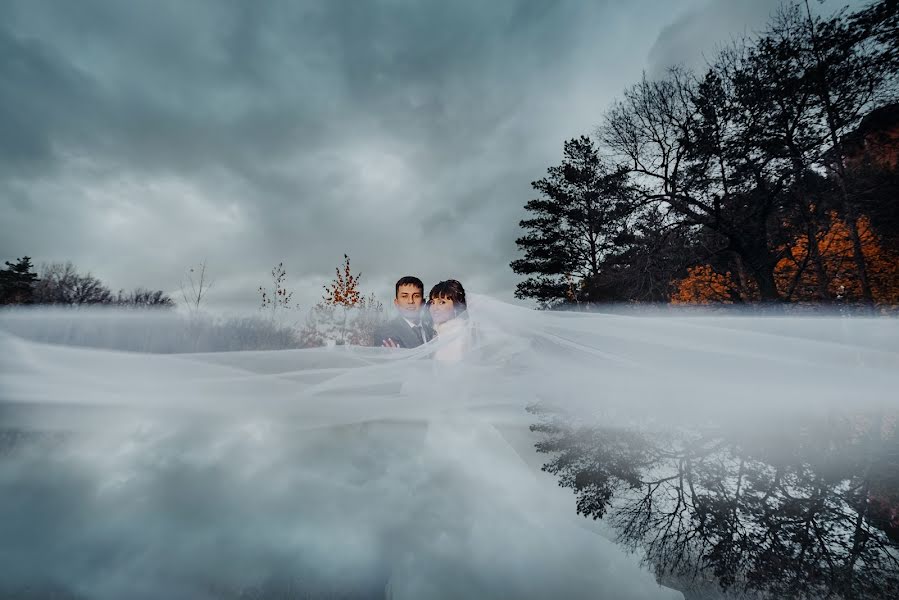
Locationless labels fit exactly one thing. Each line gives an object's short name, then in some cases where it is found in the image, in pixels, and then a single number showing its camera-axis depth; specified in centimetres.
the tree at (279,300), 1226
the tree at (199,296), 1002
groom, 451
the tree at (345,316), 1168
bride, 332
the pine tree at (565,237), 1944
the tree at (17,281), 1354
